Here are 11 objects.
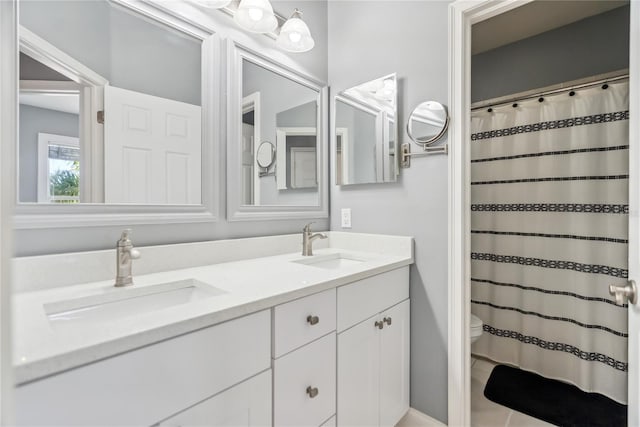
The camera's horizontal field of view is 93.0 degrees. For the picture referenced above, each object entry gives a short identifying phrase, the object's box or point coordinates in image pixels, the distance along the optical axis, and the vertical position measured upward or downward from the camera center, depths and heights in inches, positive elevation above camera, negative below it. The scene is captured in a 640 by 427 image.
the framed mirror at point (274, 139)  56.7 +16.2
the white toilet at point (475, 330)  68.1 -26.2
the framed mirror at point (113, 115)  37.4 +14.3
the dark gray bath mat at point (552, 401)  62.3 -42.1
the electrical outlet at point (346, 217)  71.9 -0.5
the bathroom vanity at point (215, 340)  22.9 -12.2
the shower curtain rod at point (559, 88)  70.3 +32.2
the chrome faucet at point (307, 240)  64.0 -5.3
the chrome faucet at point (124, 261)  38.4 -5.9
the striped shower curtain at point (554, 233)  69.0 -4.8
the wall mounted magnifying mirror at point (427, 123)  55.6 +17.4
